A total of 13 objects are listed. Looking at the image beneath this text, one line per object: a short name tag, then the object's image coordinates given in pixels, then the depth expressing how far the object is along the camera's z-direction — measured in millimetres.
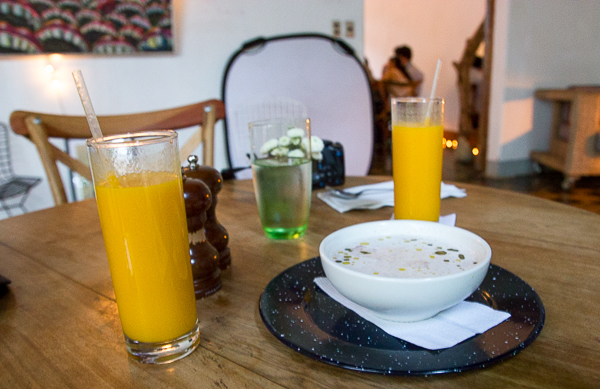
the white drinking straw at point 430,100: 747
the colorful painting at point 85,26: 2441
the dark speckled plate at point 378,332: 434
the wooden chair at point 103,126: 1321
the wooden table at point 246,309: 444
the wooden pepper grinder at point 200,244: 609
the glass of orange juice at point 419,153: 771
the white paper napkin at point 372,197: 999
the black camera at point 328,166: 1202
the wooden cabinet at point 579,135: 3518
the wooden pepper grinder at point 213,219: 704
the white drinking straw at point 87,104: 484
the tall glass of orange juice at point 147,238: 456
